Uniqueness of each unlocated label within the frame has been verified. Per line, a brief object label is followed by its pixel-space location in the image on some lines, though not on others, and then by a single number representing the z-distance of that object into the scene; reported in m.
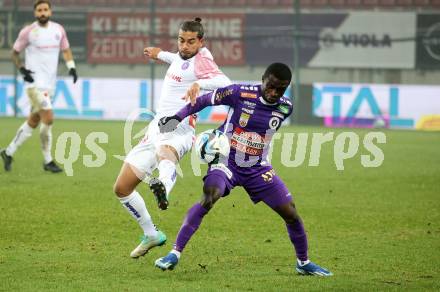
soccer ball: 16.67
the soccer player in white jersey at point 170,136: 17.67
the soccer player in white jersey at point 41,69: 31.08
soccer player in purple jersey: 16.34
